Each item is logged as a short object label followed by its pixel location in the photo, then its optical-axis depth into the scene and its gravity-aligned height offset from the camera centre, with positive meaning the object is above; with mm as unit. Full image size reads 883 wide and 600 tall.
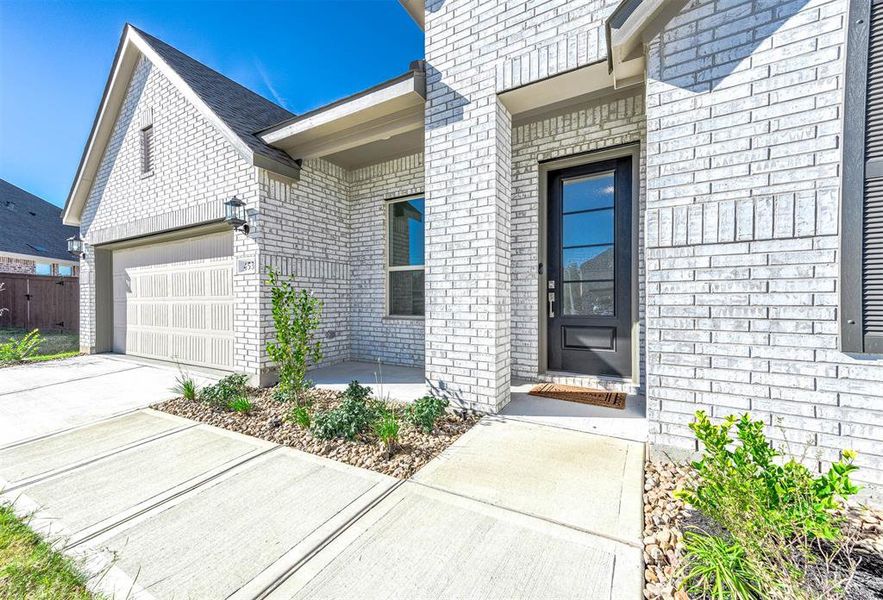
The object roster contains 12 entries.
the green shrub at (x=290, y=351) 3646 -580
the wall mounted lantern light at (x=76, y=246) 7253 +1015
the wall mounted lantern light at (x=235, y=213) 4633 +1096
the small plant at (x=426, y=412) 3053 -1060
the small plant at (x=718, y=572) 1299 -1081
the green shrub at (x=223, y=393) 3752 -1078
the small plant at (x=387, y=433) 2650 -1059
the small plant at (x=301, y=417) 3098 -1097
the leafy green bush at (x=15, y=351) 6437 -1057
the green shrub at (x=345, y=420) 2891 -1064
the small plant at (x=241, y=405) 3543 -1129
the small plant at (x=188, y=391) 3967 -1123
